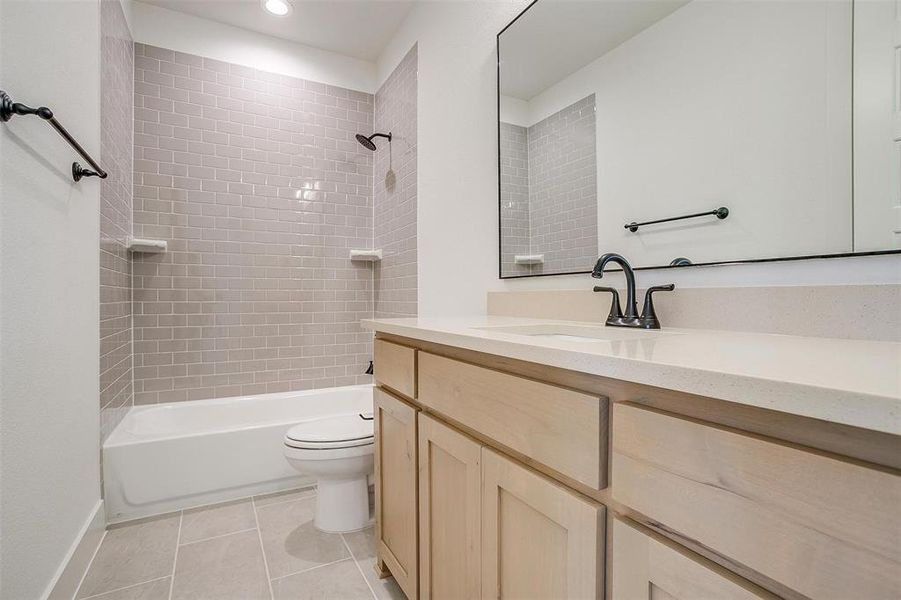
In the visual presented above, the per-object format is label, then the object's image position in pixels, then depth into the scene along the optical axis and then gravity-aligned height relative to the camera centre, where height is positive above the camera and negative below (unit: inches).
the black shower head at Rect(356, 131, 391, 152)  109.3 +40.1
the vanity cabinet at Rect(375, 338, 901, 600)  16.2 -10.5
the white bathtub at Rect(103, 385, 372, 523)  78.7 -32.2
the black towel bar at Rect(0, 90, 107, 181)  40.1 +18.7
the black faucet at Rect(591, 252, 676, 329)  44.3 -1.3
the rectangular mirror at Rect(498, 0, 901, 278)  32.7 +16.7
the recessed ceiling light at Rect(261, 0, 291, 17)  96.0 +66.3
